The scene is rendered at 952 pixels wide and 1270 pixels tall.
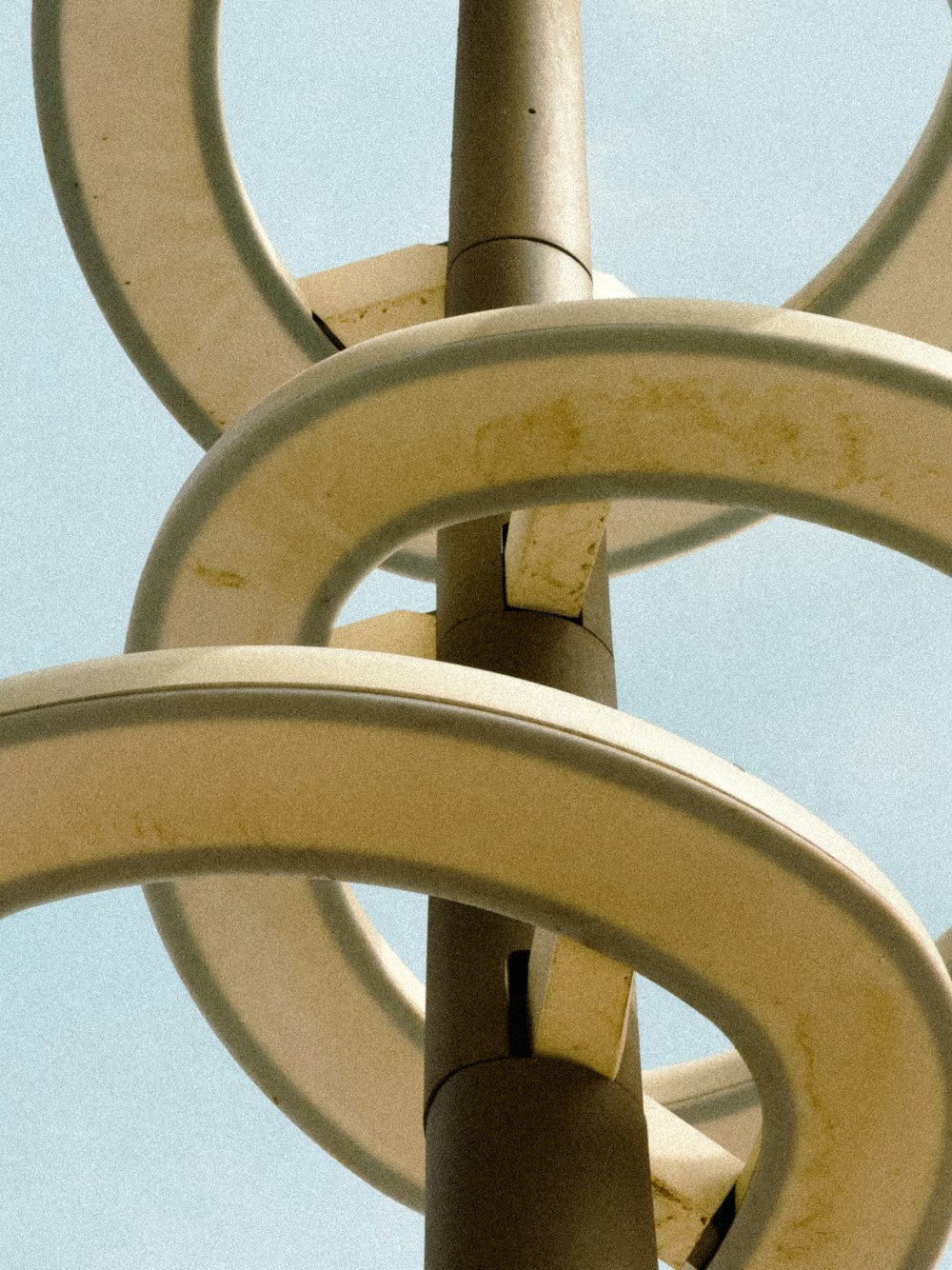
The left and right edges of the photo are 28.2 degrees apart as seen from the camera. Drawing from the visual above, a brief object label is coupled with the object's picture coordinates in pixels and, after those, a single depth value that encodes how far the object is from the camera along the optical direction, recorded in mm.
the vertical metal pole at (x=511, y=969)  4406
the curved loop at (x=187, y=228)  8023
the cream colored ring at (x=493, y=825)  4129
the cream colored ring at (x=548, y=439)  5062
